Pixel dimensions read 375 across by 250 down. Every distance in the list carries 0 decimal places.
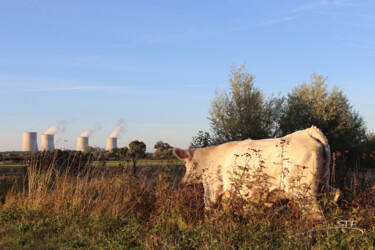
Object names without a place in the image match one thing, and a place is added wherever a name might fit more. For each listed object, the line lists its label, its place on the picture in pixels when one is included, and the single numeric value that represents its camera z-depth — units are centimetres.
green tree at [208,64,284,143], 2431
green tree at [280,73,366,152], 2569
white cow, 655
